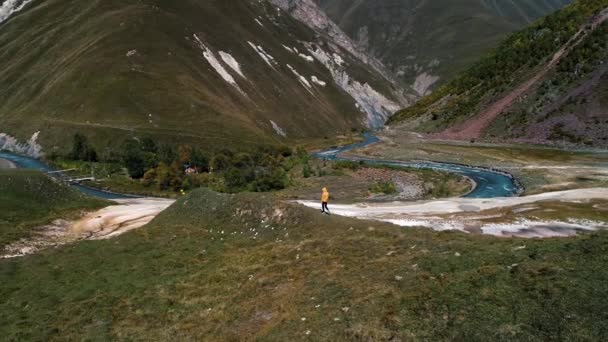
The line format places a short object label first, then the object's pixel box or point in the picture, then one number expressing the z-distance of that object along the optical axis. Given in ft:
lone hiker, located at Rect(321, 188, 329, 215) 125.90
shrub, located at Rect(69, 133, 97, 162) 331.16
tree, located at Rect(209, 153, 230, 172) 308.40
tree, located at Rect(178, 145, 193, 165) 311.27
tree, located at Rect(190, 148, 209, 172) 308.81
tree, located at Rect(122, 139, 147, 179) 294.05
